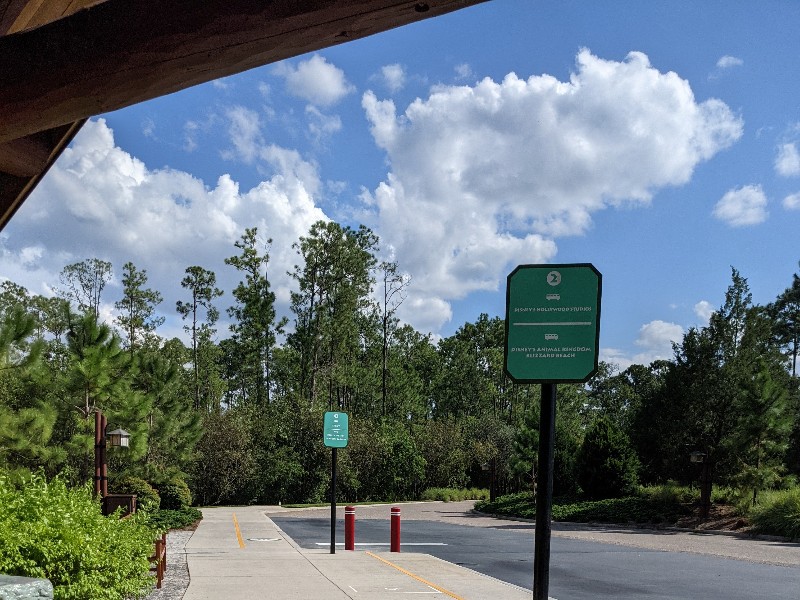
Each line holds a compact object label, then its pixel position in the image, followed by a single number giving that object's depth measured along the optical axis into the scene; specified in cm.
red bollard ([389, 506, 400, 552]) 1496
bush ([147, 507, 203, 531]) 2008
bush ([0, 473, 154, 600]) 638
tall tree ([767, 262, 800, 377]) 6059
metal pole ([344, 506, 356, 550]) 1509
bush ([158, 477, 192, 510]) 2614
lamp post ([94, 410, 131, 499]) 1551
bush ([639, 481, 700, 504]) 2605
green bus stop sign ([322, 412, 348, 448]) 1414
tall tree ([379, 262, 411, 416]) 4894
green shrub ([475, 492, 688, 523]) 2519
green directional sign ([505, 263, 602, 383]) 354
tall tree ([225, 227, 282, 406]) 4759
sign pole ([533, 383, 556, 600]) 366
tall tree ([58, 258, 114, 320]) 4653
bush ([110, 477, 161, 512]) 2192
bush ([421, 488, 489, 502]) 4141
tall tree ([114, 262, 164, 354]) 4412
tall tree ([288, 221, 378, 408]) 4578
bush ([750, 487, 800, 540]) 2012
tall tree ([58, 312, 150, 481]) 2159
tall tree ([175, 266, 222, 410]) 4841
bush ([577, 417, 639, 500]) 2880
